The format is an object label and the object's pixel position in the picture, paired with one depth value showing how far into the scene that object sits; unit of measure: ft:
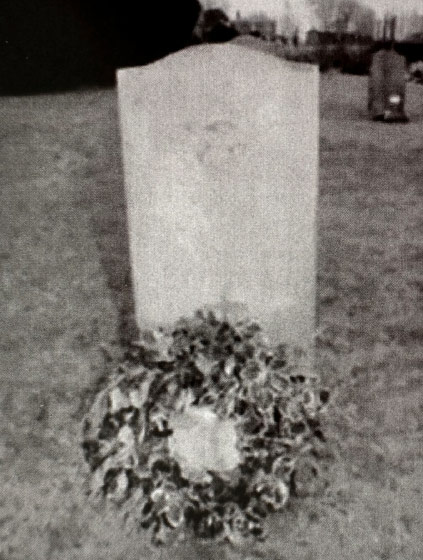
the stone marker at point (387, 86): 30.55
